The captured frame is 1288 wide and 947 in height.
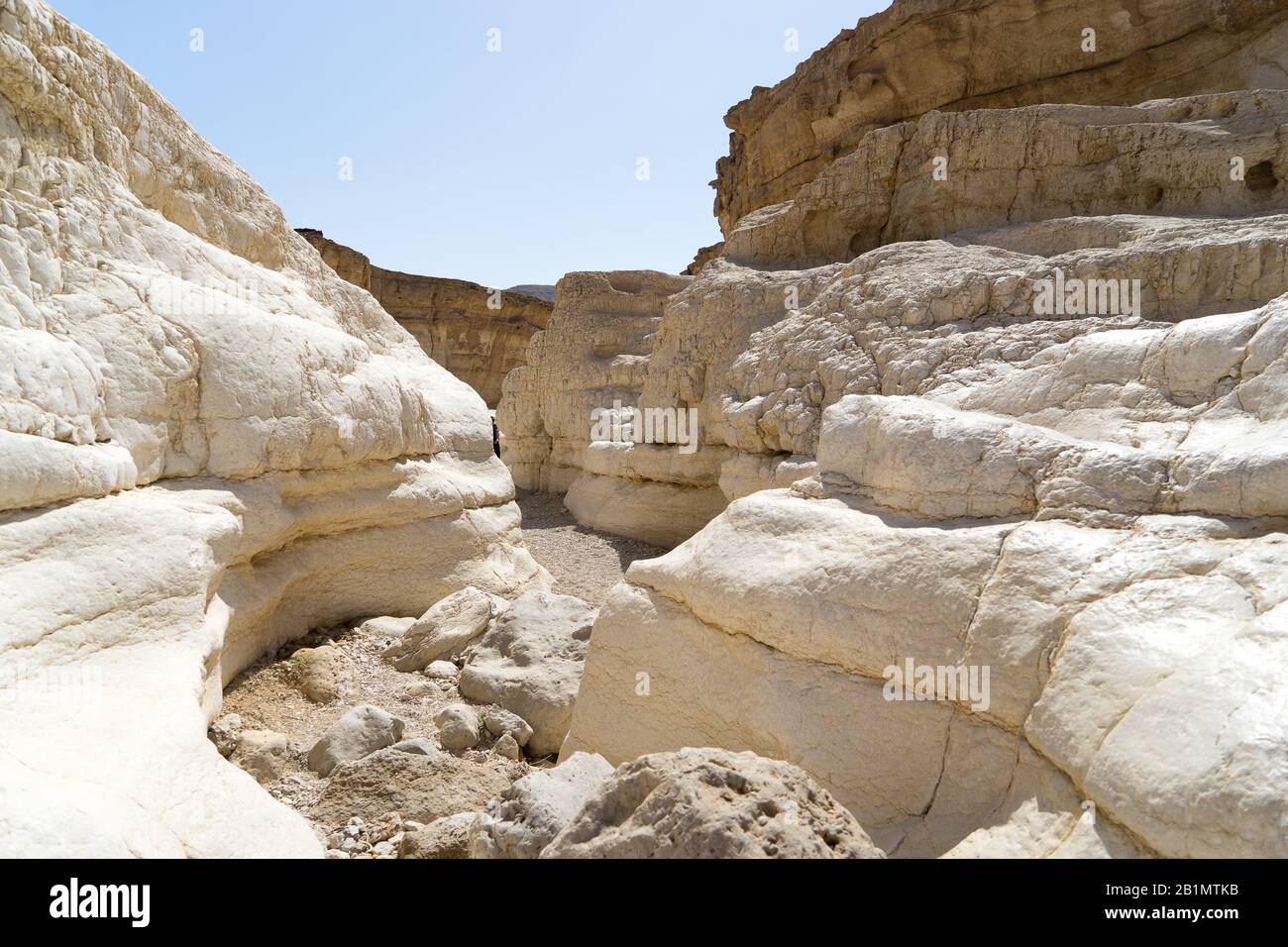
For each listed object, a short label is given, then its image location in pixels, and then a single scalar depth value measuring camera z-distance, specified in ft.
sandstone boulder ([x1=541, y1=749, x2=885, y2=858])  5.71
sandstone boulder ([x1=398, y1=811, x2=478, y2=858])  8.86
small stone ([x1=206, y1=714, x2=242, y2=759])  11.23
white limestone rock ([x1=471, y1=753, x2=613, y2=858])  7.32
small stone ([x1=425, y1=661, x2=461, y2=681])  15.33
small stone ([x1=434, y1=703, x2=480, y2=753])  12.62
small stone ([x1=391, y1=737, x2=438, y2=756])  11.57
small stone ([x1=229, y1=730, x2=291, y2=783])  11.09
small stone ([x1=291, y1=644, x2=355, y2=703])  14.10
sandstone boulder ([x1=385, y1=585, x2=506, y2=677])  15.87
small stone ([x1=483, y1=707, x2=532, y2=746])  13.15
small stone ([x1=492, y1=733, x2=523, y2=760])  12.67
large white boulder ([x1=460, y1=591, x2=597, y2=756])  13.75
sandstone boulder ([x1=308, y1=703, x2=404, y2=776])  11.47
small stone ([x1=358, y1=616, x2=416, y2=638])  16.98
